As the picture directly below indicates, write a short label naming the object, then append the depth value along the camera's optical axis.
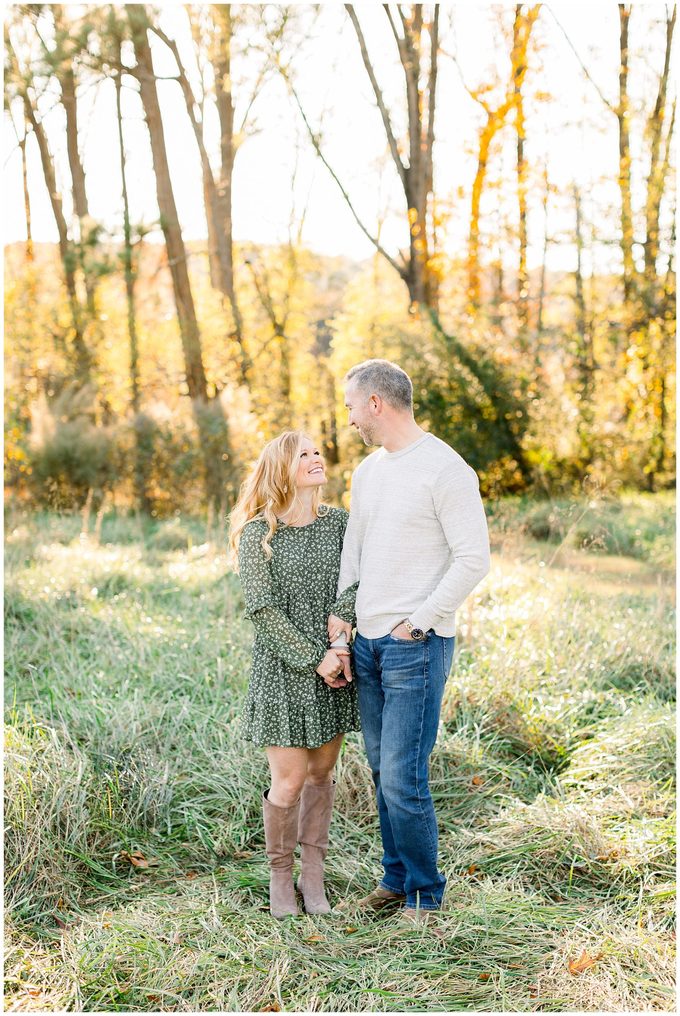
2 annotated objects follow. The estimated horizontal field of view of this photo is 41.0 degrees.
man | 2.85
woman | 3.00
